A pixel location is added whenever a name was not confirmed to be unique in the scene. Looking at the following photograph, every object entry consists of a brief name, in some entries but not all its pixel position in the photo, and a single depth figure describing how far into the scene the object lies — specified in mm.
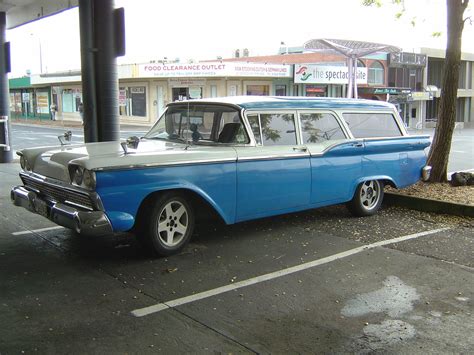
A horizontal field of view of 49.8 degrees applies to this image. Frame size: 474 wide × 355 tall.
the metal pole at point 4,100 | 13125
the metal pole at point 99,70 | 8562
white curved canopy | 30344
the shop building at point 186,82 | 36750
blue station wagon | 5016
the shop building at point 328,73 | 38750
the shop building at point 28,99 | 53219
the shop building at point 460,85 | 46247
